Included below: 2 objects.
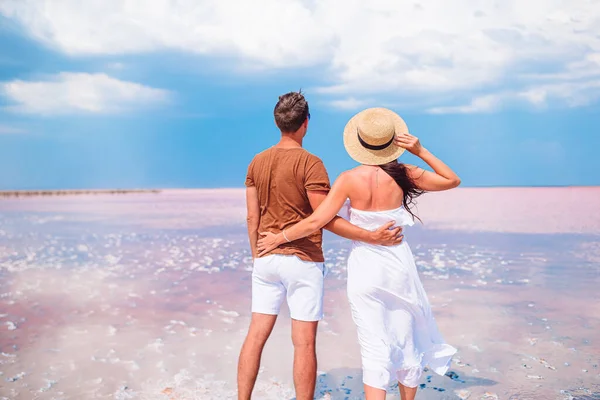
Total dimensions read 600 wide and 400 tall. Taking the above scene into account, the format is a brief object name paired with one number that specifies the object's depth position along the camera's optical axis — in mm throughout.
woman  3271
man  3439
